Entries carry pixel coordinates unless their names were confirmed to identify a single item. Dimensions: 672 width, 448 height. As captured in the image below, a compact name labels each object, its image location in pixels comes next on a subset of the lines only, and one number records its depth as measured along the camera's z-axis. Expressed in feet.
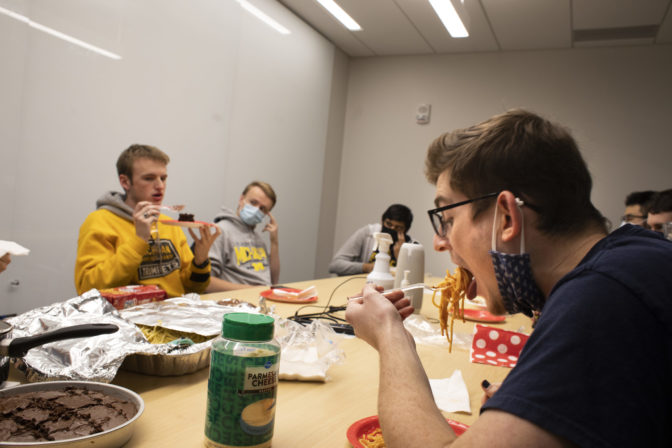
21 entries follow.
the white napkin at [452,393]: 3.55
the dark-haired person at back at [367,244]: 13.35
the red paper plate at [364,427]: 2.85
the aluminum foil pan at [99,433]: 2.20
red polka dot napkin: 4.95
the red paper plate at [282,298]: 6.96
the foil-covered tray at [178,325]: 3.53
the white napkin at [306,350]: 3.81
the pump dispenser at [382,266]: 6.57
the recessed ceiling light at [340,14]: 14.25
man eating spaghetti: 1.90
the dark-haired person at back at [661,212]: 9.89
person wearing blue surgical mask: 10.69
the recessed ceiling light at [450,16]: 11.10
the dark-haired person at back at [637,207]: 12.88
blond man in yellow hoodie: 6.94
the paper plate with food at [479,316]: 6.95
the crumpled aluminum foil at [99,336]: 3.03
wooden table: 2.85
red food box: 5.08
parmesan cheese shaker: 2.37
